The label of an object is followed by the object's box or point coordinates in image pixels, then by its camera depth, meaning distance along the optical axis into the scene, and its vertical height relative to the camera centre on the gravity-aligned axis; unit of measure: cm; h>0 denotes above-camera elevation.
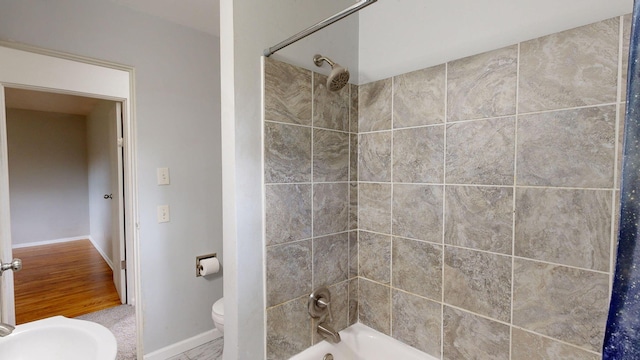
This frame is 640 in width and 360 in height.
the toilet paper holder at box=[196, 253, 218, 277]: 207 -70
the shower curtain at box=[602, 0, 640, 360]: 48 -12
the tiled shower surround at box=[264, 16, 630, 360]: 87 -11
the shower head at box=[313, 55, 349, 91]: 116 +42
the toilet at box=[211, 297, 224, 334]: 172 -93
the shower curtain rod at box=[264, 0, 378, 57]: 81 +51
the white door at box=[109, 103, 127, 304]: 257 -46
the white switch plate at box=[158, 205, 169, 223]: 189 -28
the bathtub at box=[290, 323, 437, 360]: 126 -88
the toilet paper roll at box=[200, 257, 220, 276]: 204 -72
